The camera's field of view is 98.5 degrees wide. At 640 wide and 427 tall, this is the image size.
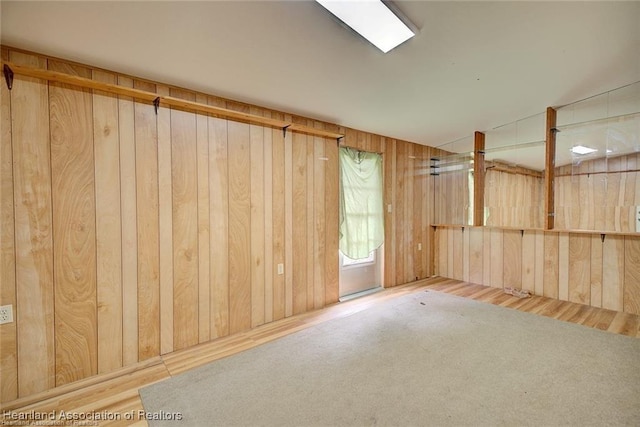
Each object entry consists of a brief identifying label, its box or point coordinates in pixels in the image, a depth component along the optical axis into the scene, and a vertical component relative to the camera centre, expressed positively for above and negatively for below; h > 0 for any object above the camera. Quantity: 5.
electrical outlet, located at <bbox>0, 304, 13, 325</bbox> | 1.71 -0.64
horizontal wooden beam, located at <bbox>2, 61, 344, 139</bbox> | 1.75 +0.87
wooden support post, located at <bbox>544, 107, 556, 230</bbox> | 3.31 +0.34
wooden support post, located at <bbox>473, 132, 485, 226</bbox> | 4.13 +0.36
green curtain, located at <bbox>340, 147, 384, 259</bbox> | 3.50 +0.07
